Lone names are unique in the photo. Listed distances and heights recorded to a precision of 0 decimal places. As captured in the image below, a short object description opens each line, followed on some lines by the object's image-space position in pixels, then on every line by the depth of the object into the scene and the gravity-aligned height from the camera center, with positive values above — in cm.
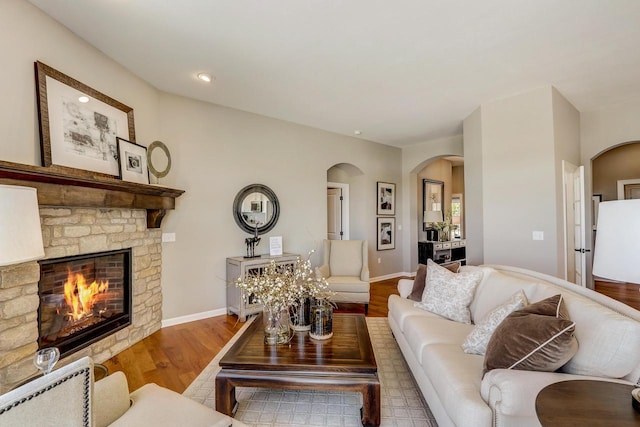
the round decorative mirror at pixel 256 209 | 417 +14
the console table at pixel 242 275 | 372 -74
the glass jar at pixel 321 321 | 214 -76
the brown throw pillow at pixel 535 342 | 133 -60
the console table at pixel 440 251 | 627 -76
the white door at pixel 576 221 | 387 -8
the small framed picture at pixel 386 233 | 611 -34
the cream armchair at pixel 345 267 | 409 -77
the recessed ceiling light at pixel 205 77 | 316 +156
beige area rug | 190 -132
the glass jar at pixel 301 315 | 227 -76
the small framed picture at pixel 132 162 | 285 +60
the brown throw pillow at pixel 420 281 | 286 -64
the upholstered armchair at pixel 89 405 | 70 -55
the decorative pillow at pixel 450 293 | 245 -67
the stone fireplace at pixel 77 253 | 189 -47
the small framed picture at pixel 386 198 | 609 +41
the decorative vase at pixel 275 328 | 209 -79
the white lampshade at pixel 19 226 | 120 -2
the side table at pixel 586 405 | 94 -67
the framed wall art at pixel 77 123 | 221 +84
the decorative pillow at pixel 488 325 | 176 -67
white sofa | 126 -74
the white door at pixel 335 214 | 624 +7
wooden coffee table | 178 -96
